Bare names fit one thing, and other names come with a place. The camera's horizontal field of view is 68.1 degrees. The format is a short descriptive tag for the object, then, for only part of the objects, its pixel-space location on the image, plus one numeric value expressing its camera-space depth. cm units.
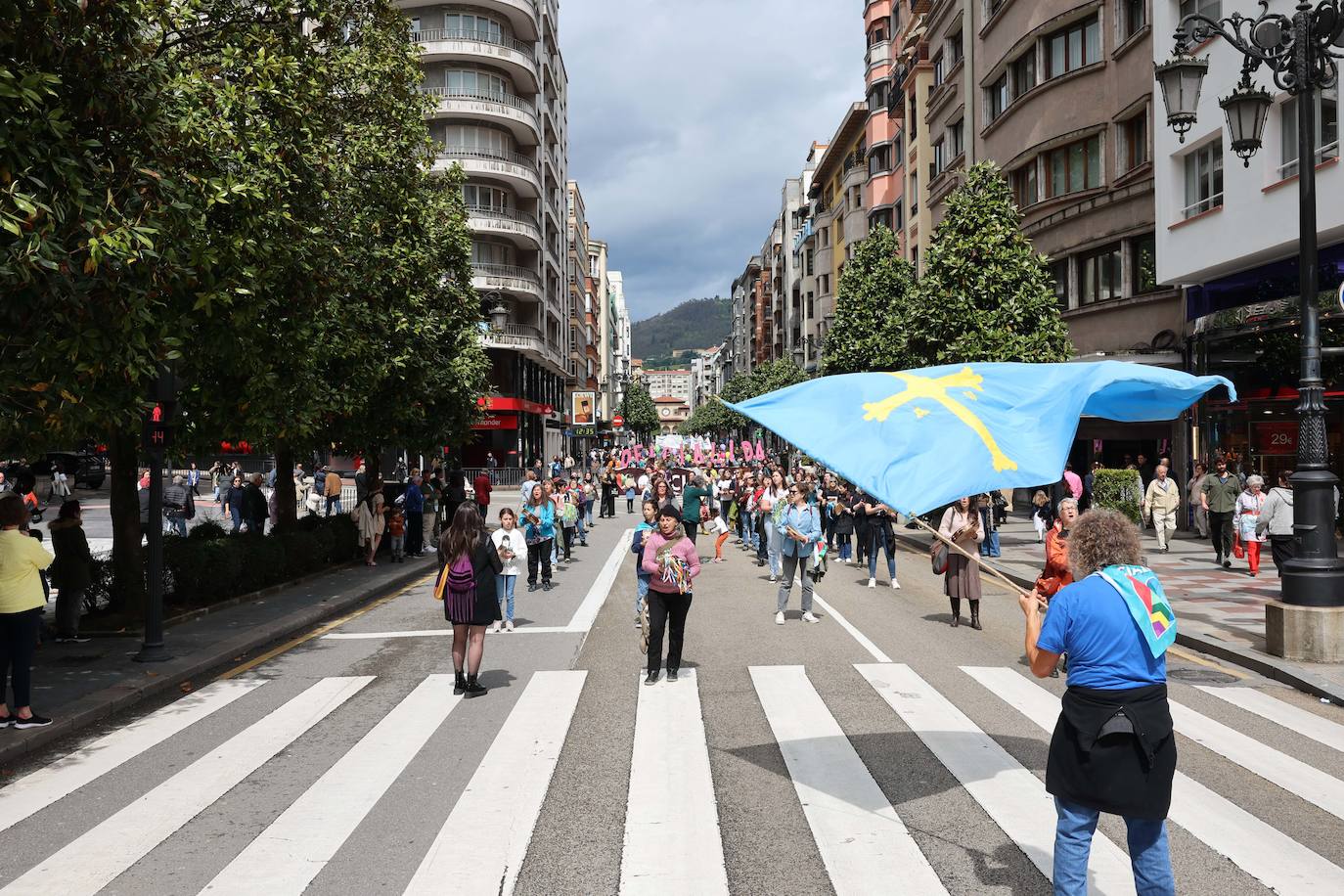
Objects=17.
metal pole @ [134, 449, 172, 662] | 1031
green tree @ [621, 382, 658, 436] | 14938
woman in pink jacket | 949
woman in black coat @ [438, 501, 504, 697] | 904
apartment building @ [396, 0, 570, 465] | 4900
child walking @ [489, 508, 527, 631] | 1260
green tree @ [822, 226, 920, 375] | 3625
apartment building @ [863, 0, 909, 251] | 4797
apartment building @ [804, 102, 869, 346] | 5509
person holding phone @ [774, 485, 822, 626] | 1310
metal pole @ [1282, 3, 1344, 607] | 1000
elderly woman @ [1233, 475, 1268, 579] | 1648
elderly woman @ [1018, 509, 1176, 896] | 411
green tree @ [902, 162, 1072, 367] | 2405
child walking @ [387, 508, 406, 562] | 2069
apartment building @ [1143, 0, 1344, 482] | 1864
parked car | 4247
